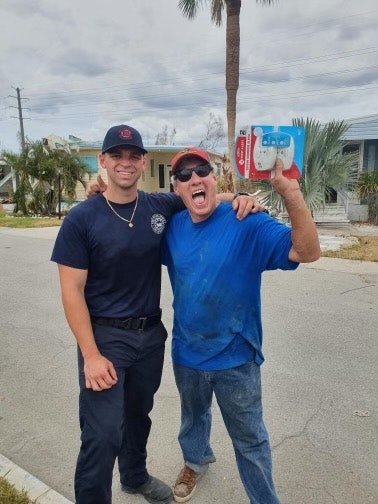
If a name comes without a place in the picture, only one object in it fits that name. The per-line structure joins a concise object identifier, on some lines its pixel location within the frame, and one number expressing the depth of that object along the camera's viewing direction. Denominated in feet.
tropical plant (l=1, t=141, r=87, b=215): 61.67
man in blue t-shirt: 6.42
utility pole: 154.75
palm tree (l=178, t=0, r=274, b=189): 39.91
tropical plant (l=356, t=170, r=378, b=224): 45.50
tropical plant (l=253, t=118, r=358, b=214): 29.55
